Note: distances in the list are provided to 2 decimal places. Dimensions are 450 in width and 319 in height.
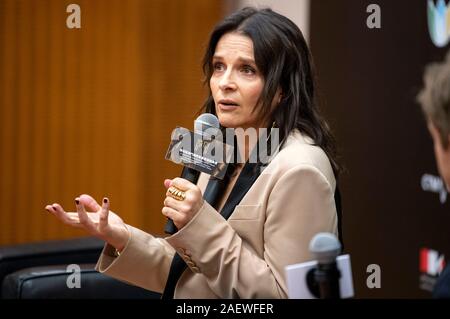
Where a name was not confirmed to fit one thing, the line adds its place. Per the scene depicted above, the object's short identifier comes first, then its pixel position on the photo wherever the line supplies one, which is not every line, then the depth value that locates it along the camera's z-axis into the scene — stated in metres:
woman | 5.32
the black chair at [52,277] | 6.18
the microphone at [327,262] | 4.95
